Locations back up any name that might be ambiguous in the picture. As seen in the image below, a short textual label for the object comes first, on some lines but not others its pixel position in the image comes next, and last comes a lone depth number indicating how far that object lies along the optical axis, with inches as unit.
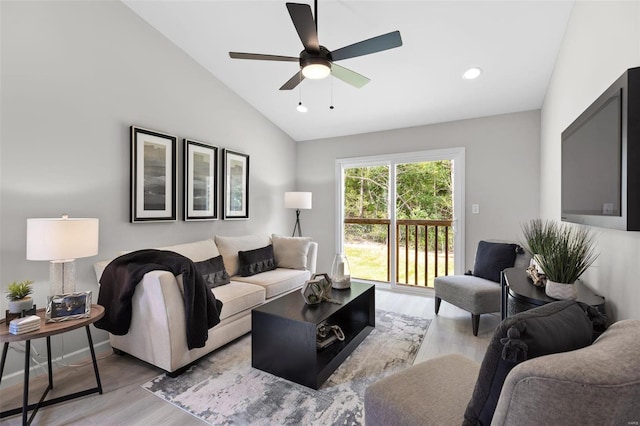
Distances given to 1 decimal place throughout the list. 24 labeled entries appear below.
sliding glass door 150.9
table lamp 69.5
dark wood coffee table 74.9
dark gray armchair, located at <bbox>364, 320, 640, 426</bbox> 23.0
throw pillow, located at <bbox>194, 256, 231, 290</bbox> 108.9
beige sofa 77.4
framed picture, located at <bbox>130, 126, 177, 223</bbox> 105.3
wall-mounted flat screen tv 44.6
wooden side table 61.5
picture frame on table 69.5
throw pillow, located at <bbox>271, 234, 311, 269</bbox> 145.7
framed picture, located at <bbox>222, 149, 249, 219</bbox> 143.2
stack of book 61.6
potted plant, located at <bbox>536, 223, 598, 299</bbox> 62.5
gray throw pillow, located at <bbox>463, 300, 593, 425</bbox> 29.8
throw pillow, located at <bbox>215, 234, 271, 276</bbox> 128.5
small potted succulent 67.7
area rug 65.2
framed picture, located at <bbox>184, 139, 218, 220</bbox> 124.0
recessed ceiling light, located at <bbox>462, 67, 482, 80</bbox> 110.8
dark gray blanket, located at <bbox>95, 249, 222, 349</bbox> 79.7
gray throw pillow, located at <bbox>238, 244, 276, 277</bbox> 129.2
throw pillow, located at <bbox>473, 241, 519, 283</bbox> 115.8
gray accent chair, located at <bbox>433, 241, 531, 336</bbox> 104.7
